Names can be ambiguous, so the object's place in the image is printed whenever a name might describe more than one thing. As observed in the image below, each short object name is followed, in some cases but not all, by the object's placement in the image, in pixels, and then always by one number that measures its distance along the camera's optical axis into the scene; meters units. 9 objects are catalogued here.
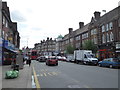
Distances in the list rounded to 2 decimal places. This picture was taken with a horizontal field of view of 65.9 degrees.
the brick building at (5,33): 16.51
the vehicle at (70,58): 24.29
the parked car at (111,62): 13.41
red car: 16.47
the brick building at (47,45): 76.45
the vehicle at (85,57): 17.76
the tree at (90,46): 23.83
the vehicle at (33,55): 32.12
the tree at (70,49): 33.99
